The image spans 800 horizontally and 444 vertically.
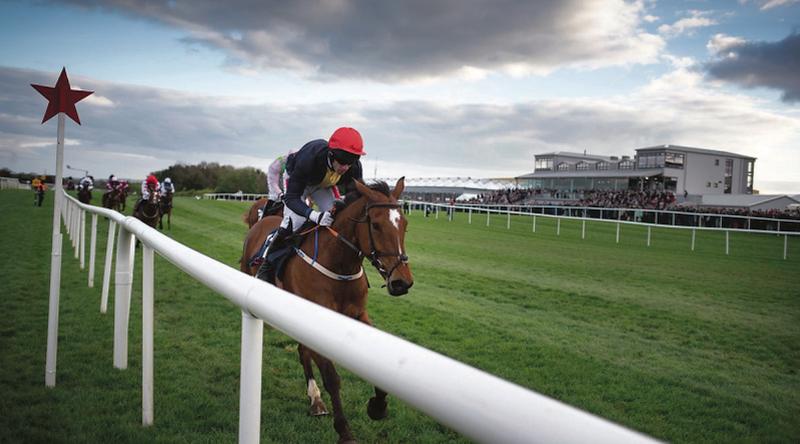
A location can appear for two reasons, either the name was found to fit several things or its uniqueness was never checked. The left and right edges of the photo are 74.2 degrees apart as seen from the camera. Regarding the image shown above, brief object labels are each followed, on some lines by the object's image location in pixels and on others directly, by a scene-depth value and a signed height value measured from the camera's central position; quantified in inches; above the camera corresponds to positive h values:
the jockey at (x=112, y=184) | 783.1 +18.3
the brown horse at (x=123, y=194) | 814.5 +4.0
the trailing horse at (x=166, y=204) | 707.4 -7.9
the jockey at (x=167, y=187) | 717.9 +16.1
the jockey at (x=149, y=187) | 552.1 +11.7
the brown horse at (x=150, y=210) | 553.9 -12.5
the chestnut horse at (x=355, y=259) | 132.4 -13.6
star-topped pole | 148.8 +13.4
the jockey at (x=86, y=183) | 836.2 +18.9
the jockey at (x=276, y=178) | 216.4 +10.8
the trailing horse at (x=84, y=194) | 839.1 +0.9
